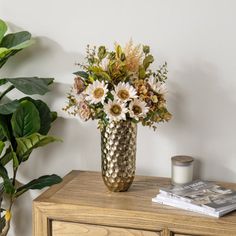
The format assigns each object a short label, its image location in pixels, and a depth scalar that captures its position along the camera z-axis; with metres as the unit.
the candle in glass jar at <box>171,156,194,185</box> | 2.63
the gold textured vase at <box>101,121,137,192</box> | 2.54
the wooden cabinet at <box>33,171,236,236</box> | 2.34
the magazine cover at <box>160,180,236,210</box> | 2.40
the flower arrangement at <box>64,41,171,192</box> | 2.46
